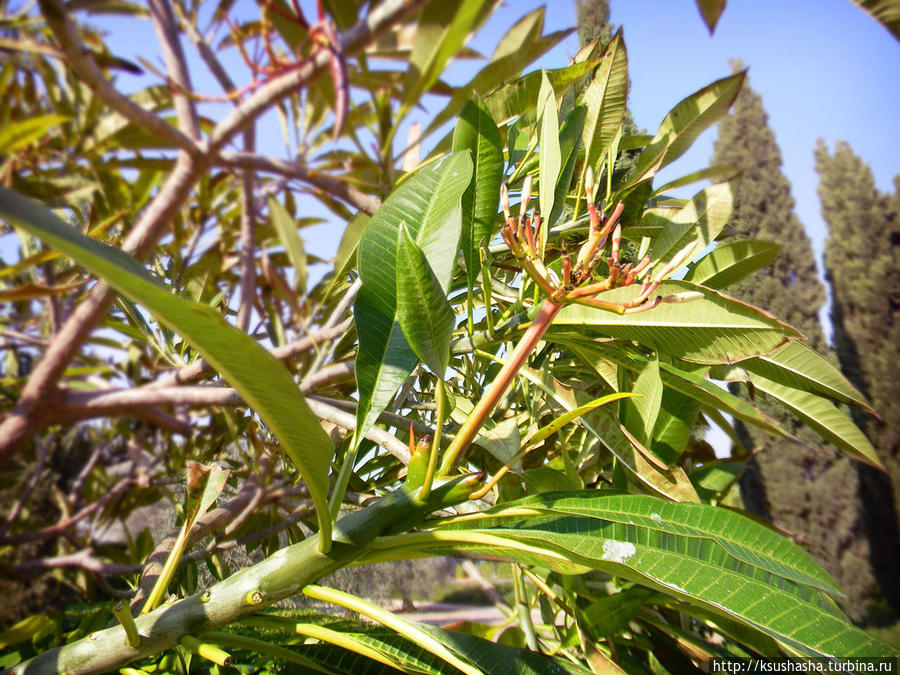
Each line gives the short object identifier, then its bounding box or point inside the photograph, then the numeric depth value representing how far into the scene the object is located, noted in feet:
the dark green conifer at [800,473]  23.82
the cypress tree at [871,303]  23.98
